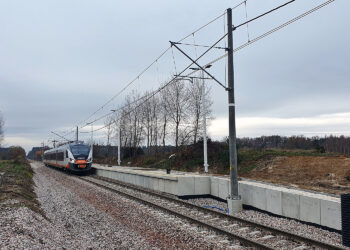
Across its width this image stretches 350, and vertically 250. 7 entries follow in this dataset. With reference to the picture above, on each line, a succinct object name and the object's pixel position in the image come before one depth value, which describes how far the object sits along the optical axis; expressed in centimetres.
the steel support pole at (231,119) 1255
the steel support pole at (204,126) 2319
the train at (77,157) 3297
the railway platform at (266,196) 927
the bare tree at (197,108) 3797
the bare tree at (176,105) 4012
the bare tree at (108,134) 6688
